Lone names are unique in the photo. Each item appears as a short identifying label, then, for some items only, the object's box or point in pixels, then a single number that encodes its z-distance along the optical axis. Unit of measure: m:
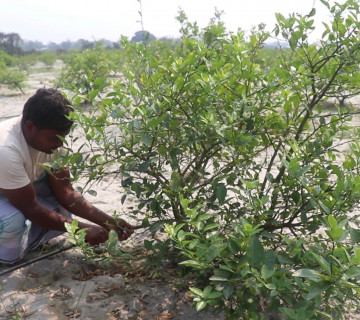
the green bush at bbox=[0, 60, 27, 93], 9.09
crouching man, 2.03
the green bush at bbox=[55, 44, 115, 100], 8.09
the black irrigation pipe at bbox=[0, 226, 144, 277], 2.10
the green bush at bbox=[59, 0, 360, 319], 1.35
